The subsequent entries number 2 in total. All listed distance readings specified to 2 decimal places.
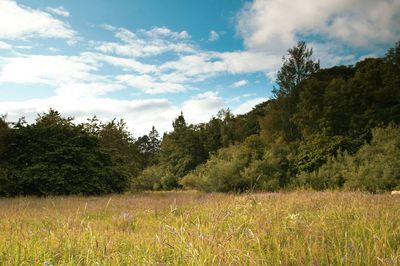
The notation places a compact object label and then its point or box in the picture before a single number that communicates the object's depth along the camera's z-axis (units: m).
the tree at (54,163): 16.84
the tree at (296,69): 36.56
